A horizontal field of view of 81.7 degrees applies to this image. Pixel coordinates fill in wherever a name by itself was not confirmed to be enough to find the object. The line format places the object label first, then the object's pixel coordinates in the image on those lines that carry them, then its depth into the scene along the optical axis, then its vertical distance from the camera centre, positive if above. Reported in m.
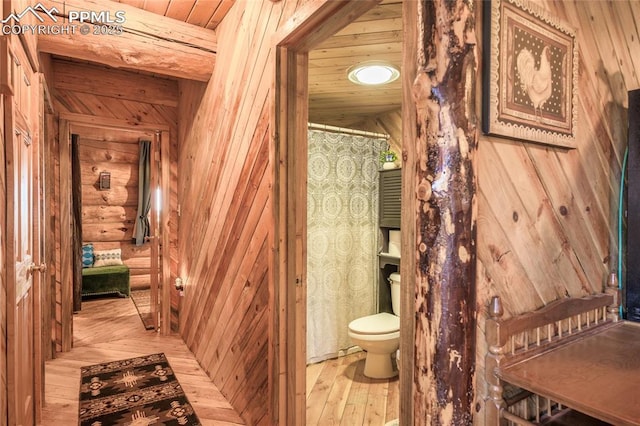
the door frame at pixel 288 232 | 1.90 -0.14
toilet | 2.88 -1.06
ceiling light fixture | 2.88 +1.06
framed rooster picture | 1.09 +0.42
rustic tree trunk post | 1.01 +0.01
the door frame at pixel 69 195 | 3.53 +0.10
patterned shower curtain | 3.33 -0.30
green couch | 5.38 -1.12
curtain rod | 3.35 +0.71
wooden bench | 1.10 -0.47
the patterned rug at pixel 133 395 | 2.44 -1.40
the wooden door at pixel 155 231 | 4.11 -0.28
